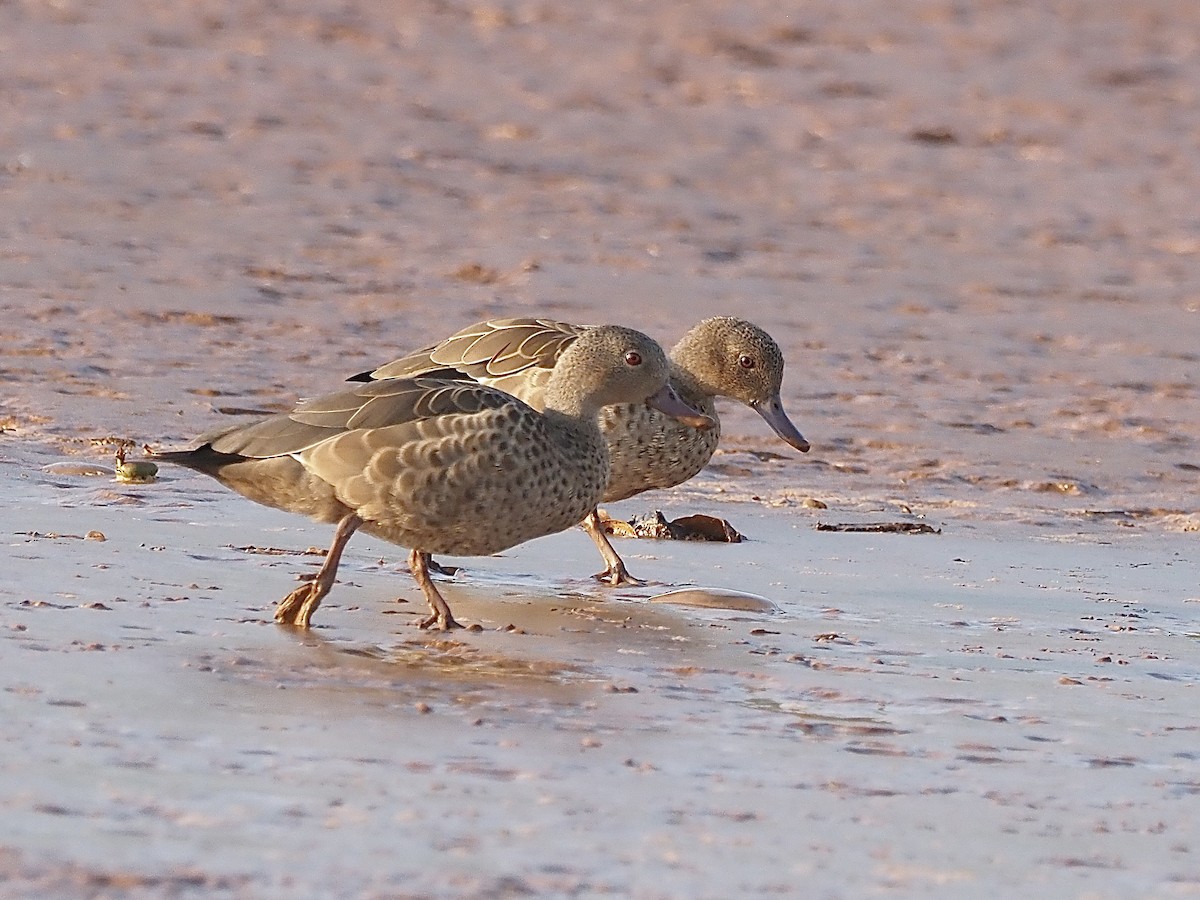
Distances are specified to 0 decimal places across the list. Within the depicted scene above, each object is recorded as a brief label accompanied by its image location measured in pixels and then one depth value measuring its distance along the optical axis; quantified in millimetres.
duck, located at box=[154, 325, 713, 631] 11648
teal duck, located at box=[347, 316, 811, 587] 14609
